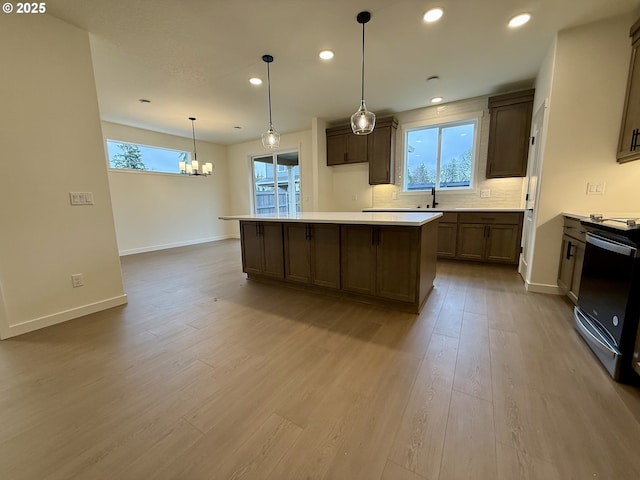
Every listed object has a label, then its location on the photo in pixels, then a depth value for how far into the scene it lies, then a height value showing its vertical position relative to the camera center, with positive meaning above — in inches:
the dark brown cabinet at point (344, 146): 204.8 +43.7
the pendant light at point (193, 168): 202.5 +28.0
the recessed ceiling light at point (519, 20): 93.7 +65.8
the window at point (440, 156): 180.4 +31.7
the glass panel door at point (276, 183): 268.2 +20.0
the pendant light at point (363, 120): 106.2 +33.0
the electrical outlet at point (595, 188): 102.0 +3.5
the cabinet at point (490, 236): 153.3 -23.5
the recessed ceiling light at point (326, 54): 115.4 +66.4
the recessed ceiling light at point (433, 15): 90.5 +66.0
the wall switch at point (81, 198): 98.5 +2.3
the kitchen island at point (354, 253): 96.2 -22.8
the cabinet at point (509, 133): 147.5 +38.7
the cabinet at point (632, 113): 88.2 +29.4
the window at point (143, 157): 212.1 +41.1
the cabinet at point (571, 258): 93.0 -23.3
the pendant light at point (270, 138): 125.7 +31.0
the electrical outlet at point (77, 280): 100.2 -29.7
